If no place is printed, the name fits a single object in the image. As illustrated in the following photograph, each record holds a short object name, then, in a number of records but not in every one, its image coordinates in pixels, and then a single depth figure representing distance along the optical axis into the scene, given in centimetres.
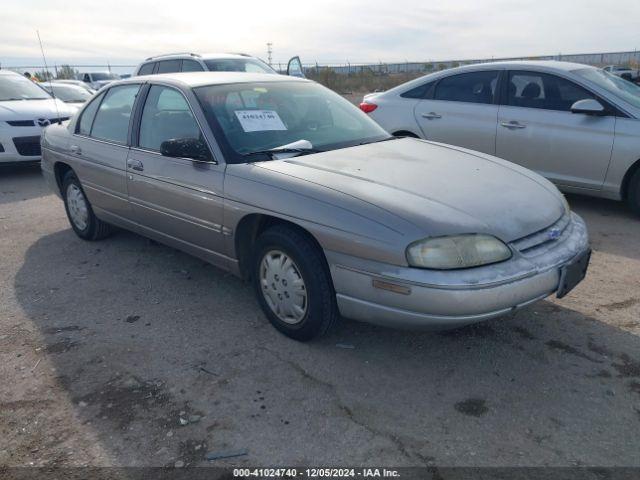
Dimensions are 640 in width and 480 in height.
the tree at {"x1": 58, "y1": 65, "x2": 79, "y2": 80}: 2742
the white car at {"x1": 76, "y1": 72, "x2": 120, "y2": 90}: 2292
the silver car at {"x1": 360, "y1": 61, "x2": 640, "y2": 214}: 524
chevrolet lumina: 266
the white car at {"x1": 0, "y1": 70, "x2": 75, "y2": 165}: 813
